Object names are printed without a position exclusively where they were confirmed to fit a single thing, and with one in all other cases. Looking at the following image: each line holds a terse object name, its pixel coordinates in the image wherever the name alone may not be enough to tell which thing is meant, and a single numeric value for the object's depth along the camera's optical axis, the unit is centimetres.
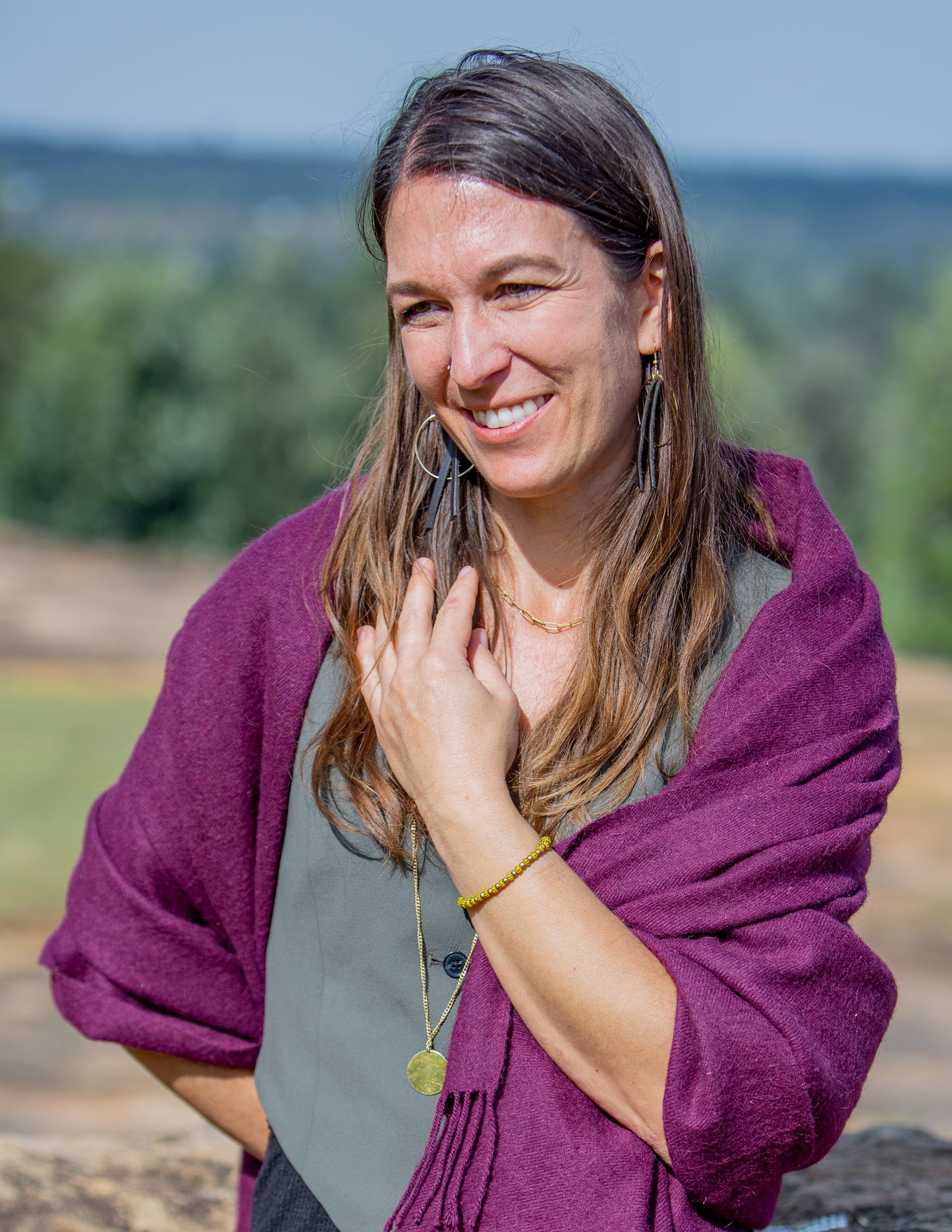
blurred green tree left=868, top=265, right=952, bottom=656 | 1862
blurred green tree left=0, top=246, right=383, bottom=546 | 2433
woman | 149
